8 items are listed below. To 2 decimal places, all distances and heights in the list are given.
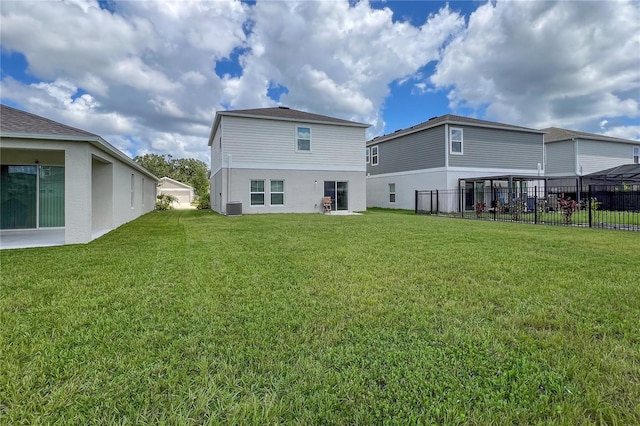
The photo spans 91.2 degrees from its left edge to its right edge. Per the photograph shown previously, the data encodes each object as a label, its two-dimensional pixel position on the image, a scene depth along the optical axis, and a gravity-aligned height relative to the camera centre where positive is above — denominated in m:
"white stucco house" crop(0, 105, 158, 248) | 7.46 +1.10
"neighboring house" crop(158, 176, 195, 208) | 44.25 +3.87
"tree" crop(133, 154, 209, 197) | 58.74 +10.66
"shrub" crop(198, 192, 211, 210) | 28.42 +1.34
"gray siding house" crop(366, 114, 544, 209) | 19.36 +3.99
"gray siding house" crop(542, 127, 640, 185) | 24.48 +4.99
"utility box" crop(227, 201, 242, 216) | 16.17 +0.38
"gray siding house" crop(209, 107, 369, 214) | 17.16 +3.19
